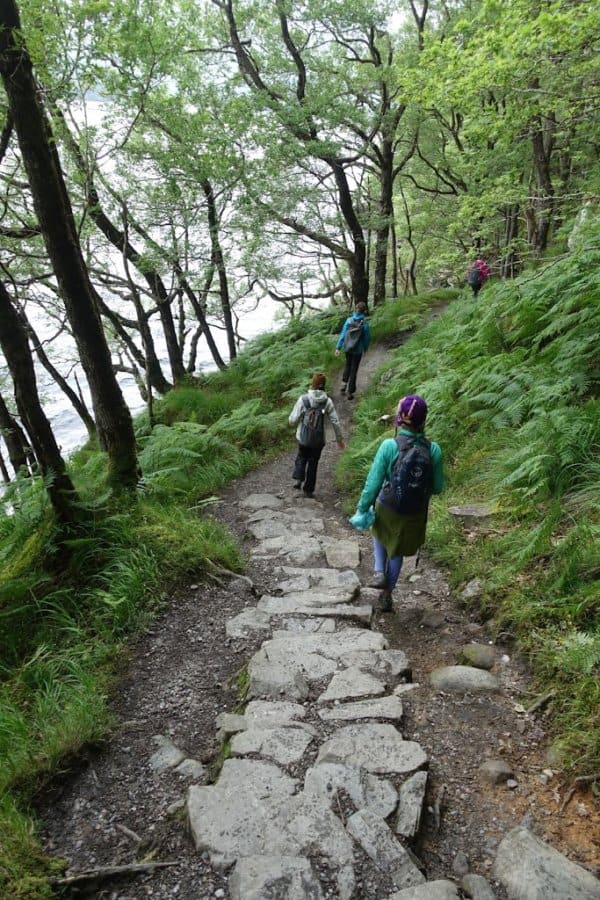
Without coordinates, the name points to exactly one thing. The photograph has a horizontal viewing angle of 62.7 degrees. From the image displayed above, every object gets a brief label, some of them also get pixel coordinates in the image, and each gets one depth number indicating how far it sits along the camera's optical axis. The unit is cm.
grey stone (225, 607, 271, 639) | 436
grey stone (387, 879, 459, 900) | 210
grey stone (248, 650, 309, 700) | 347
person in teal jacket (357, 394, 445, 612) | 413
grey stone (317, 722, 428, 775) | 279
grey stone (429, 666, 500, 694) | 349
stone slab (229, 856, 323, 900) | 207
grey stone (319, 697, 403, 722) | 321
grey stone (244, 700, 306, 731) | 315
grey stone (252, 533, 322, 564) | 596
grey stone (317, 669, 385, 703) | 346
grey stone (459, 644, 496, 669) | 375
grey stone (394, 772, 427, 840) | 242
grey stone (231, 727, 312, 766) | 287
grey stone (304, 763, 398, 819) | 254
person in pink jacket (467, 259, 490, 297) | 1557
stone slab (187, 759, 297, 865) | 232
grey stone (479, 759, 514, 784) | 279
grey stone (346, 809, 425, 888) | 221
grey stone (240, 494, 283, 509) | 766
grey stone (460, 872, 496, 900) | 215
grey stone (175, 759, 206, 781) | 289
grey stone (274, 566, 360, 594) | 526
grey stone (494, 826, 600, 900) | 210
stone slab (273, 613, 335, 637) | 441
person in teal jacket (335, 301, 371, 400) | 1130
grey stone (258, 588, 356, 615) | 473
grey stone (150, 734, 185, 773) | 298
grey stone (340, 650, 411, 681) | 368
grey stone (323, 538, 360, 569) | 582
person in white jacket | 737
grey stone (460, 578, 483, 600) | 454
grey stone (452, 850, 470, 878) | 231
